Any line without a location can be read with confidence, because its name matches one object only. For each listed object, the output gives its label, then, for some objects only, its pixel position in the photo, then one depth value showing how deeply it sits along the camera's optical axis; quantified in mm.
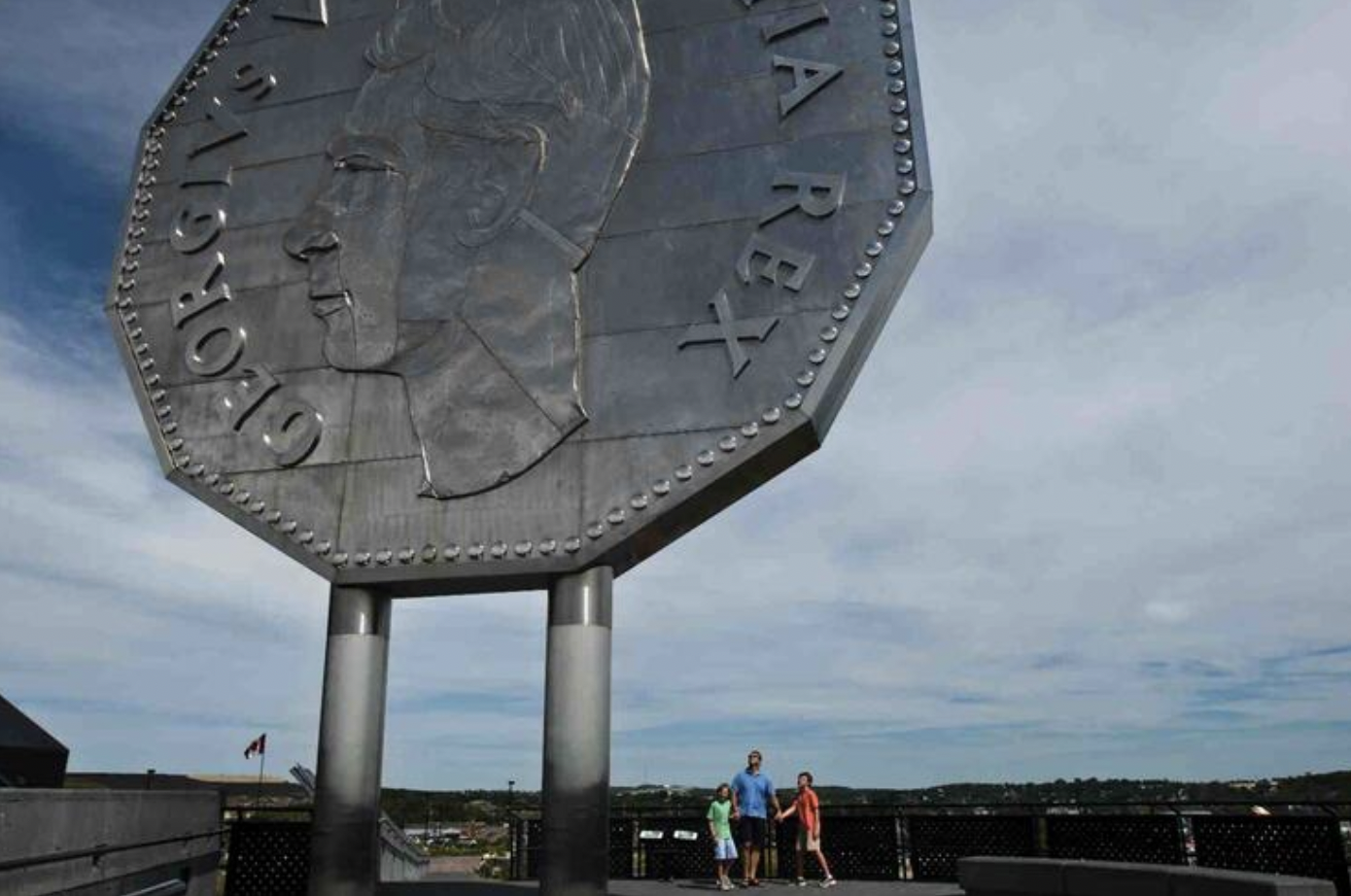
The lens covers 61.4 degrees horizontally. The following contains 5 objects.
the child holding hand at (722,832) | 12250
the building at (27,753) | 14281
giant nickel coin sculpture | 9305
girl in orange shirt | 12664
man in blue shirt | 12039
